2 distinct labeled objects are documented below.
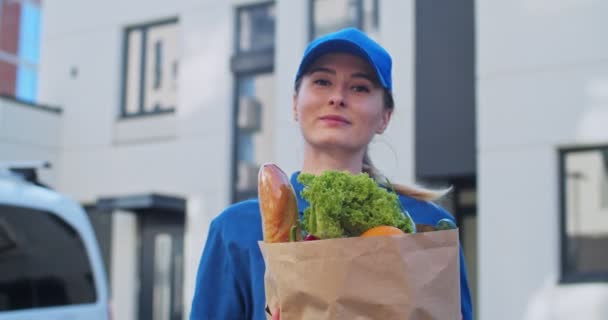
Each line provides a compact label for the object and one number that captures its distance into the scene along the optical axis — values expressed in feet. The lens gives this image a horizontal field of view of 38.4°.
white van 15.90
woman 6.77
